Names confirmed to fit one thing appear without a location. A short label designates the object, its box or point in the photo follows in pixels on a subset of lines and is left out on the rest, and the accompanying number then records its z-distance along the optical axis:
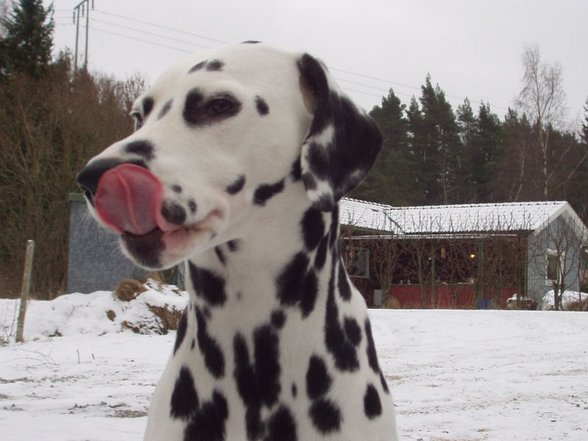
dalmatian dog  2.18
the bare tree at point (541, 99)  37.12
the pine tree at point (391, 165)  44.31
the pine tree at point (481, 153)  49.34
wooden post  10.18
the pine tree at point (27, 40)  24.19
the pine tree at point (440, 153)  50.47
